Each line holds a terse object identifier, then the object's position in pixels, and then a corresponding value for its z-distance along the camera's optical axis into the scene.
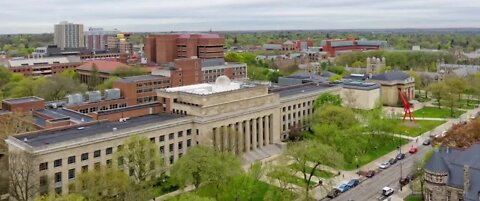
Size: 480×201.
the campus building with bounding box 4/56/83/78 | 171.38
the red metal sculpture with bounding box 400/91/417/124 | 115.31
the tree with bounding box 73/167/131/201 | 53.59
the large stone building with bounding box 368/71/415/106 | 137.38
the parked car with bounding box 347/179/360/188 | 68.77
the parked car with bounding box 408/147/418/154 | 86.64
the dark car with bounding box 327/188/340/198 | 65.00
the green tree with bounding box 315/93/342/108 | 102.44
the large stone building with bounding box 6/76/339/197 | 62.66
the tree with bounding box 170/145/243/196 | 57.75
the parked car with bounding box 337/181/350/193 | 66.81
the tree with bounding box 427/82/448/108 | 126.07
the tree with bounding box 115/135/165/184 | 60.84
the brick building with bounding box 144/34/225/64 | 179.25
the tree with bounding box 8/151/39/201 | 56.88
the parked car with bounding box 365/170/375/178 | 73.58
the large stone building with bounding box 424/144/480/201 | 53.50
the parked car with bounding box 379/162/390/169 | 77.83
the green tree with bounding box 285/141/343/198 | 61.19
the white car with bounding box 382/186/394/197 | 64.56
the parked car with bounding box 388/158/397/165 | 80.31
